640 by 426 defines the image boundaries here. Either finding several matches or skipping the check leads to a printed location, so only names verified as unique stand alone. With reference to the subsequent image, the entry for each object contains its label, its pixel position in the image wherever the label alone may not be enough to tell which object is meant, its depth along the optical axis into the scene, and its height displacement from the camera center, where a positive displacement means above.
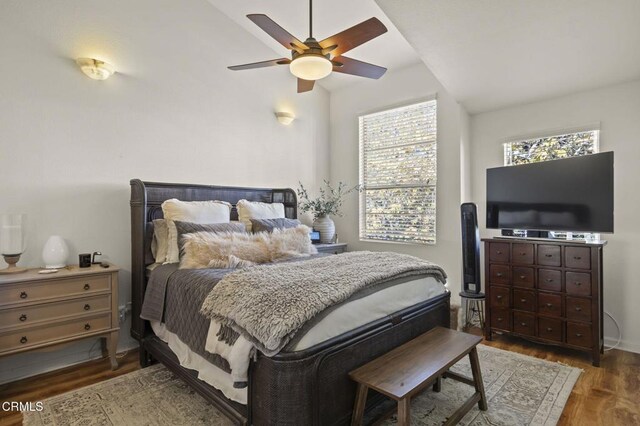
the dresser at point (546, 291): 2.80 -0.74
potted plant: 4.39 +0.10
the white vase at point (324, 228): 4.38 -0.21
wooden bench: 1.54 -0.81
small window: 3.21 +0.64
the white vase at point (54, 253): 2.56 -0.31
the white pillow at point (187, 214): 2.75 -0.01
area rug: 2.02 -1.26
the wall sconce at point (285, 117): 4.37 +1.25
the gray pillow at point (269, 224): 3.26 -0.13
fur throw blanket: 1.49 -0.42
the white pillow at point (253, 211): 3.48 +0.01
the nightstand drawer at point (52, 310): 2.23 -0.70
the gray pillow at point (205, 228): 2.77 -0.13
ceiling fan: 2.23 +1.19
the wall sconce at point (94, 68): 2.81 +1.24
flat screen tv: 2.82 +0.15
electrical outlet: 3.04 -0.91
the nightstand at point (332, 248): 4.06 -0.46
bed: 1.47 -0.79
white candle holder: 2.40 -0.19
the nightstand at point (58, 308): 2.24 -0.69
